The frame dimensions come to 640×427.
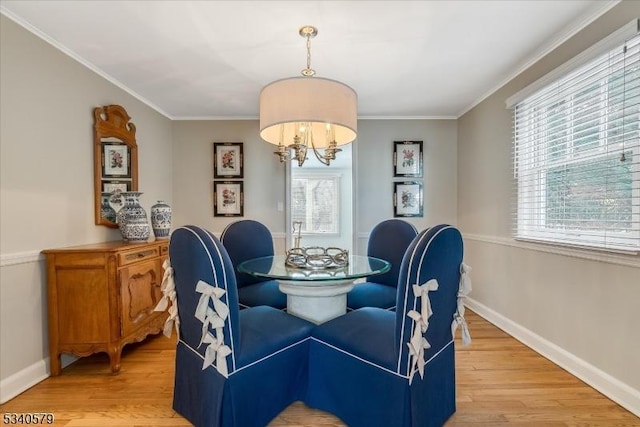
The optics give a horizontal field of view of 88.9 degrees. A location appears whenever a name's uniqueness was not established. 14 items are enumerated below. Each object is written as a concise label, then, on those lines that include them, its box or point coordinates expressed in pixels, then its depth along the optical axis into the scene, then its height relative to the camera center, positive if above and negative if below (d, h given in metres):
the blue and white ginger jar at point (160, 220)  2.93 -0.10
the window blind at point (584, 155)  1.80 +0.33
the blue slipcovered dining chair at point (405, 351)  1.36 -0.67
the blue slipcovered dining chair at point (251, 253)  2.32 -0.37
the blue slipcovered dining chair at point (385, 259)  2.24 -0.42
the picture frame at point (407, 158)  4.01 +0.59
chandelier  1.74 +0.56
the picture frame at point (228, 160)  3.99 +0.59
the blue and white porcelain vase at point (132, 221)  2.61 -0.10
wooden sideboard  2.12 -0.60
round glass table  1.76 -0.47
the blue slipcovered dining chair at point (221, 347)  1.40 -0.66
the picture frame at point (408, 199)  4.01 +0.09
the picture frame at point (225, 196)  4.00 +0.15
